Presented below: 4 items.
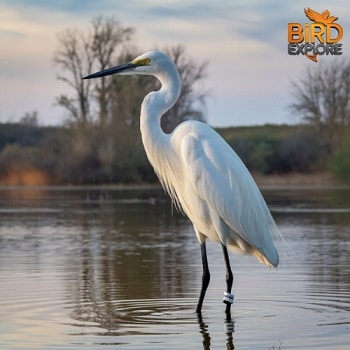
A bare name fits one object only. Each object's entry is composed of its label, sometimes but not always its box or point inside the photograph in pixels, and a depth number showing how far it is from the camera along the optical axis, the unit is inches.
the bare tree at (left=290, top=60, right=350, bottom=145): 2787.9
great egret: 379.9
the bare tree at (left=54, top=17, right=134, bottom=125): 2411.4
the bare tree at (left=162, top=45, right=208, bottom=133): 2405.3
